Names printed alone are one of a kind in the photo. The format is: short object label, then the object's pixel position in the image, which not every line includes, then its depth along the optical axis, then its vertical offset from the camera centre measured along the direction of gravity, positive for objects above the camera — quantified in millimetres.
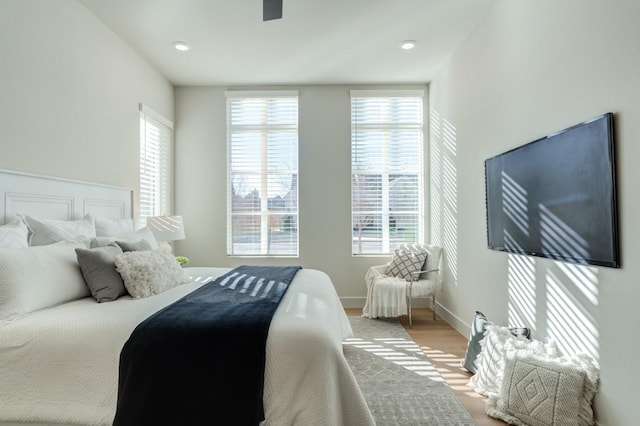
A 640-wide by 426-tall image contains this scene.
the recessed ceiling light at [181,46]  3638 +1874
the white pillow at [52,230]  2287 -49
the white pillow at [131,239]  2395 -117
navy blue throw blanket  1421 -624
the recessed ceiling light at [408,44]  3625 +1877
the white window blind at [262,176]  4820 +653
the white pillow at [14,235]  1993 -66
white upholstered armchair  3955 -678
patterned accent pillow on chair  4266 -504
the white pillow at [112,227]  2842 -33
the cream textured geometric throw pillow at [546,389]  1901 -943
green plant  3967 -420
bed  1491 -647
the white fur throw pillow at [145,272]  2133 -312
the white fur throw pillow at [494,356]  2293 -939
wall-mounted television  1801 +162
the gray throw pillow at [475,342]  2714 -949
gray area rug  2154 -1178
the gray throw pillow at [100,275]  2066 -311
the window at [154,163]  4035 +738
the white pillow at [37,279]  1695 -293
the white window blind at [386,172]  4812 +704
